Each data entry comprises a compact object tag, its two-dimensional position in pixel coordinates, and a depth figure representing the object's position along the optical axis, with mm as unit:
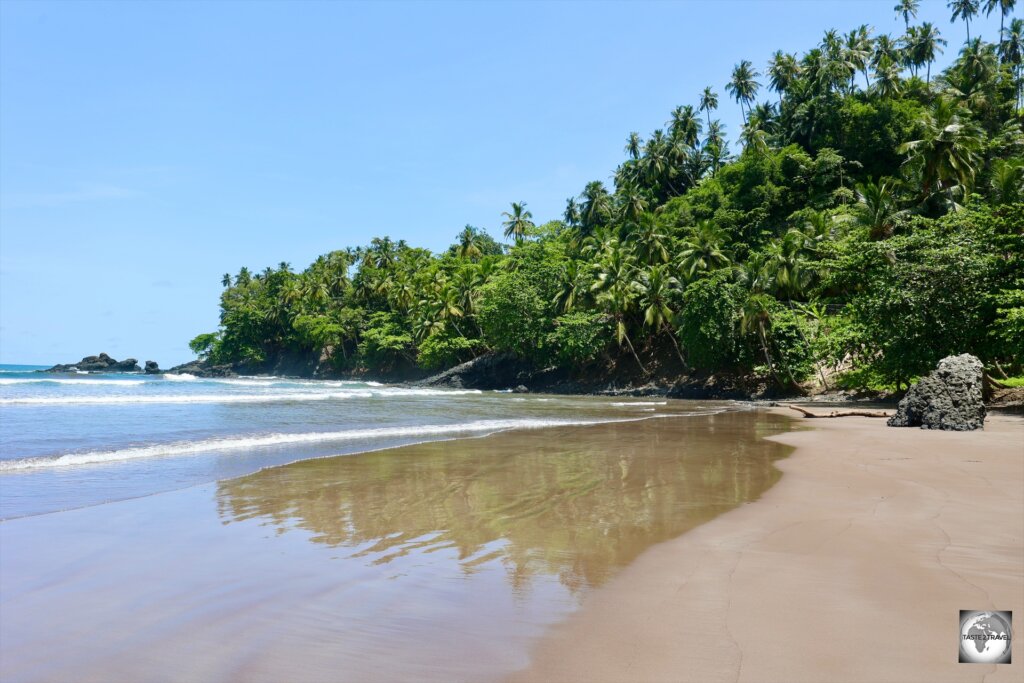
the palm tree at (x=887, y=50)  63000
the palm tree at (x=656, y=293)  44594
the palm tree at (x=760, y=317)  35656
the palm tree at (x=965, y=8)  61625
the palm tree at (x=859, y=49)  59000
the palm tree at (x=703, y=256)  43594
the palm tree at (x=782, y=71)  64438
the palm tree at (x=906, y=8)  66625
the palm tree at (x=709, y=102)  74438
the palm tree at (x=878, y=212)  34219
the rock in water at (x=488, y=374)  56812
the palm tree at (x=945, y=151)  32531
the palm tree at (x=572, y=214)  71494
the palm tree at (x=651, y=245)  49562
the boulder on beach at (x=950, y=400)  13336
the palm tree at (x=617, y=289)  46062
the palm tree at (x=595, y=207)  66750
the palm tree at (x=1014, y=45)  56531
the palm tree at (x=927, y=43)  61531
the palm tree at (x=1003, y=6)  56188
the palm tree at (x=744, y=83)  72562
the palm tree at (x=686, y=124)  69988
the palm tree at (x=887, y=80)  52375
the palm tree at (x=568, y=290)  51250
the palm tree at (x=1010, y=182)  25302
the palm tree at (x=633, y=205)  61312
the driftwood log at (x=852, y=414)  19391
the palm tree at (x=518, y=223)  74938
